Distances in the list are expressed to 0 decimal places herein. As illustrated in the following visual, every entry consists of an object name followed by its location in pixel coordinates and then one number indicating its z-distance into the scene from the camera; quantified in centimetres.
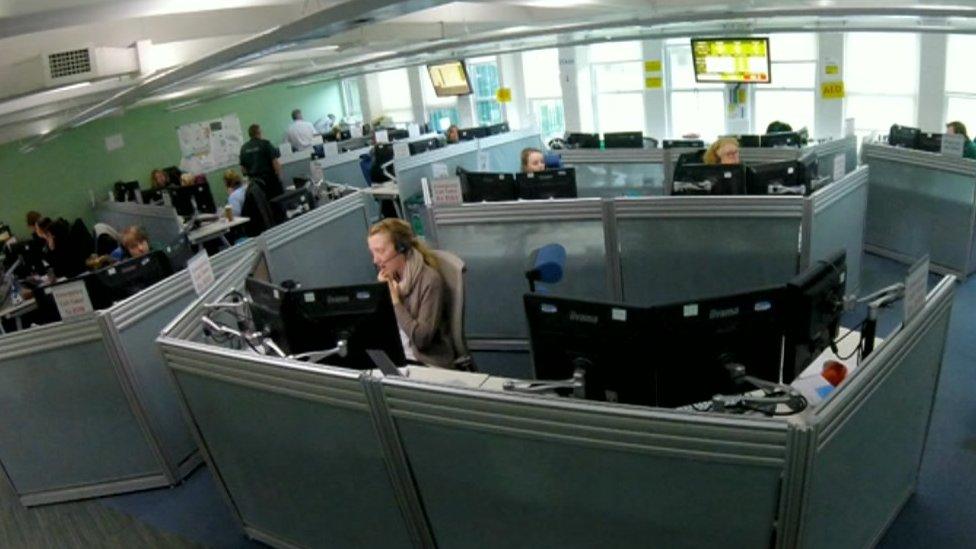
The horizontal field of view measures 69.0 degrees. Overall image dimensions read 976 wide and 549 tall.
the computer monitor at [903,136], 630
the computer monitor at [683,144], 739
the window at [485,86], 1369
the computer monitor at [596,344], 234
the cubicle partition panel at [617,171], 698
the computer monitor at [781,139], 725
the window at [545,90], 1284
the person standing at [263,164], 916
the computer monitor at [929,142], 610
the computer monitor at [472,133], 1030
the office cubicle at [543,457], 190
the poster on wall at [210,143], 1313
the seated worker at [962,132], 602
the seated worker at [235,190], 801
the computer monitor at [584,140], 858
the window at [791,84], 968
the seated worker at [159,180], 1041
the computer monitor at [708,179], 497
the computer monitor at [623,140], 786
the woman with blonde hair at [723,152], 559
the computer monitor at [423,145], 944
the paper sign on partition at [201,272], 351
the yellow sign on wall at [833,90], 905
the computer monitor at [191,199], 833
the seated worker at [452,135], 1012
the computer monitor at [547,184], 558
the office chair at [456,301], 349
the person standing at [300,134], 1304
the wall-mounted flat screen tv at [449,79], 1151
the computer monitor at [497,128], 1034
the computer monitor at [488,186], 584
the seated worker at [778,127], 851
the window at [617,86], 1164
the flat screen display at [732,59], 812
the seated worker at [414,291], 351
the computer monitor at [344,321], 291
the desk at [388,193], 812
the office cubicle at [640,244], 436
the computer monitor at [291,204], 568
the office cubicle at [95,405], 366
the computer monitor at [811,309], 249
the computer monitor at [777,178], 498
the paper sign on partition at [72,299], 356
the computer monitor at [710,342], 231
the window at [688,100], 1098
